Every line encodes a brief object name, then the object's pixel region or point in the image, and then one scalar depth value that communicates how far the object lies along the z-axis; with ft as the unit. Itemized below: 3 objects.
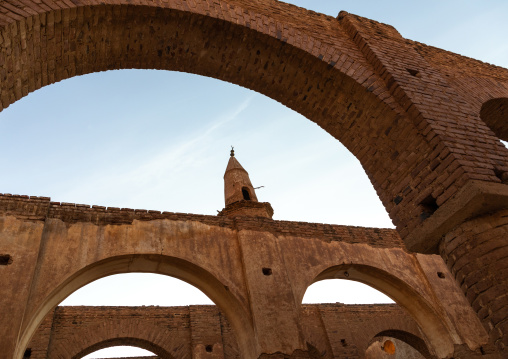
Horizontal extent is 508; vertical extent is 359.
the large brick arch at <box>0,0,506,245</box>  12.10
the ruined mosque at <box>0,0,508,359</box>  11.82
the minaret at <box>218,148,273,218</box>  42.19
